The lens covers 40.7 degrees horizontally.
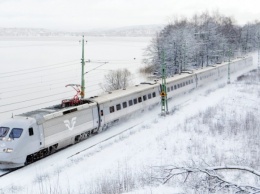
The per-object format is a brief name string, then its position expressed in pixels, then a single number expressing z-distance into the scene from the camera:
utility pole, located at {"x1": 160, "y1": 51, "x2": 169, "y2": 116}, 31.40
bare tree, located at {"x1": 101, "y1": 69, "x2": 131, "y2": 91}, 62.19
